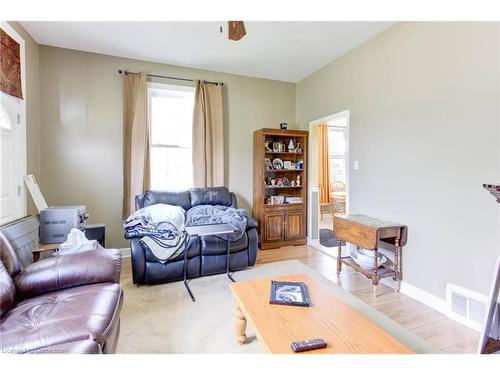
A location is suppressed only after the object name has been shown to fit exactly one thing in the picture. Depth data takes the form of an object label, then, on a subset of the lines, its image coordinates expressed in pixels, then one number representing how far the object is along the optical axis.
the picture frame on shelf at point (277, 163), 4.36
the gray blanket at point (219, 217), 3.00
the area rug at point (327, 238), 4.33
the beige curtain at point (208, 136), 3.97
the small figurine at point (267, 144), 4.33
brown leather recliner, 1.16
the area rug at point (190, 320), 1.76
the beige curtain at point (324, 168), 6.77
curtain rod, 3.59
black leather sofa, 2.67
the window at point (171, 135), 3.89
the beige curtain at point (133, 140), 3.62
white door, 2.39
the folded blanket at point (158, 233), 2.65
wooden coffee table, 1.18
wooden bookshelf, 4.12
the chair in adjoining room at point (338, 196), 6.60
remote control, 1.15
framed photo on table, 1.56
